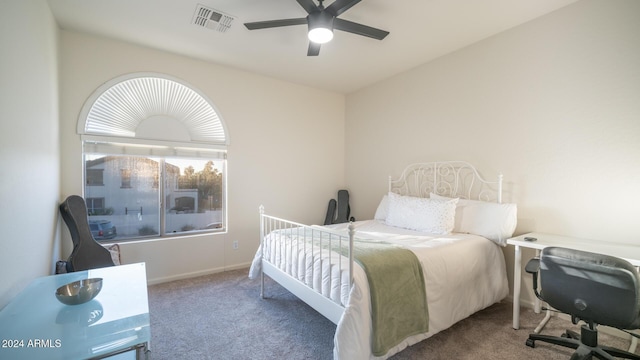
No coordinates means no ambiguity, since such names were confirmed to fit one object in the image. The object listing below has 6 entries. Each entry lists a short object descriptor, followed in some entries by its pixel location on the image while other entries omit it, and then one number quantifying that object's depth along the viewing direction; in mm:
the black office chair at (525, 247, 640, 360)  1454
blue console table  955
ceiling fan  1946
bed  1679
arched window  2947
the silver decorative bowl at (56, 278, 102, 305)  1259
